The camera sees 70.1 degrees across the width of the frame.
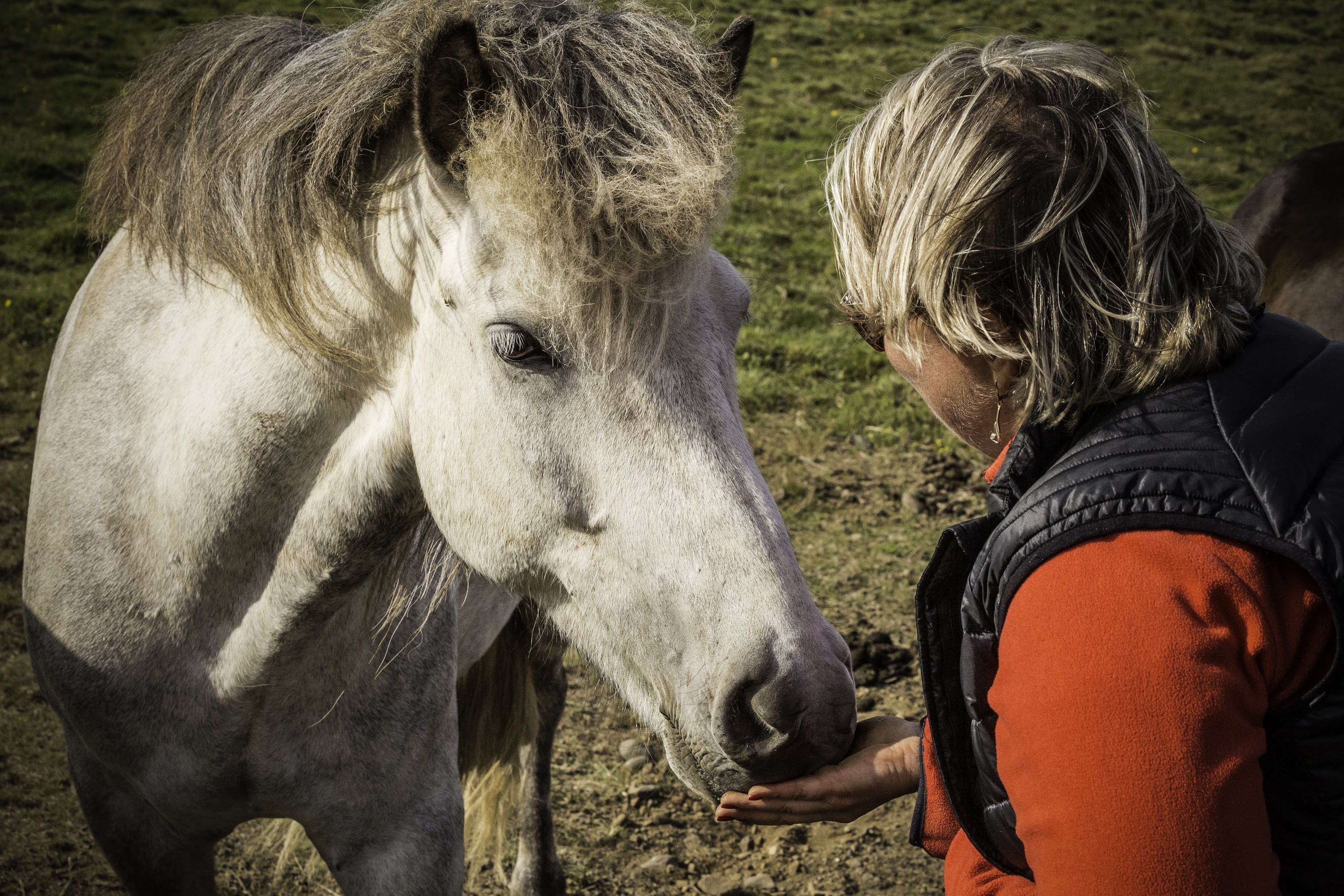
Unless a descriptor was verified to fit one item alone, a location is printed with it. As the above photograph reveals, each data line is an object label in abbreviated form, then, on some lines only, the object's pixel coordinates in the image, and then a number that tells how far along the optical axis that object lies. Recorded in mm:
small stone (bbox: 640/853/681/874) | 3162
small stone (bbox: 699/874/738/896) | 3062
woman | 939
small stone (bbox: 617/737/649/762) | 3652
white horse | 1407
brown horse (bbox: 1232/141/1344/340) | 4418
